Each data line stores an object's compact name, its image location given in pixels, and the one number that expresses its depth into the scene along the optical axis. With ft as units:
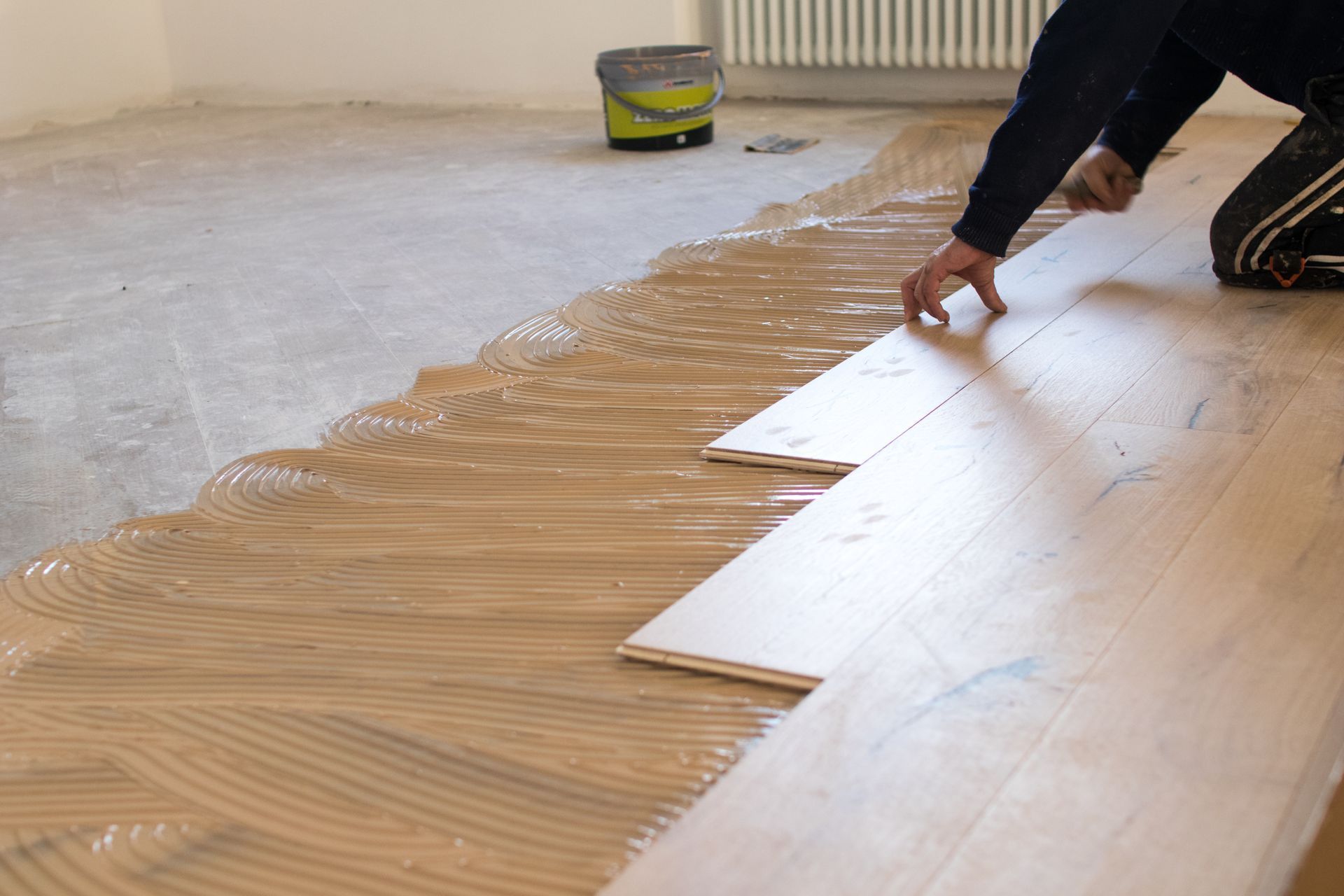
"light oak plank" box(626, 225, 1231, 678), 3.77
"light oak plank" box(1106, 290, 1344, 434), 5.18
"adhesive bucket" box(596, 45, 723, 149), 13.56
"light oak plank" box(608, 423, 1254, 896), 2.83
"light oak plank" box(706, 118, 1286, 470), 5.27
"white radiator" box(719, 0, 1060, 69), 14.60
